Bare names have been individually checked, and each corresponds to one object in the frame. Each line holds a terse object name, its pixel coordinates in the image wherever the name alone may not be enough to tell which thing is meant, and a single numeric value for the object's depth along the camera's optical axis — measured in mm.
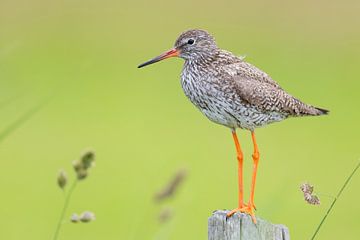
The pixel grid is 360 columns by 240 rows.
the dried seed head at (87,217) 9164
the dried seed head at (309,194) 9500
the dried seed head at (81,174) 9164
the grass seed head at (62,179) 9287
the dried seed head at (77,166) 9191
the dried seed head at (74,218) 9195
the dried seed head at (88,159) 9195
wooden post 9711
